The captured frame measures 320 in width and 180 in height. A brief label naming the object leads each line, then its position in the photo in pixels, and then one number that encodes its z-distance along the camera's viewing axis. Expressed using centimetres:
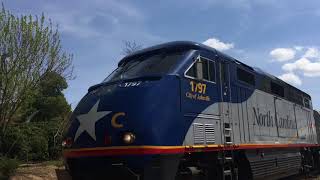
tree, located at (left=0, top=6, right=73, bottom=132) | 1029
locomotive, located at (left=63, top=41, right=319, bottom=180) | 492
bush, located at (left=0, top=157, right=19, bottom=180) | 870
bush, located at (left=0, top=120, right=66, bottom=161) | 1157
